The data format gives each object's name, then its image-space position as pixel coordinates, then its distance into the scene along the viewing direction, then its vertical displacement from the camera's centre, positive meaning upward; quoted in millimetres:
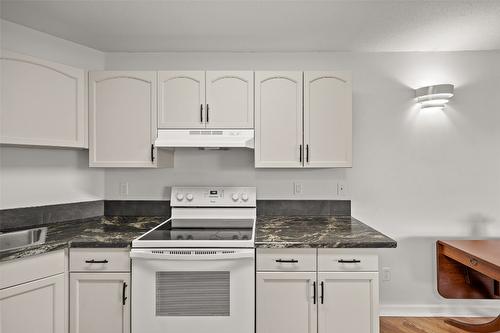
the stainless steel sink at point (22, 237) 1971 -488
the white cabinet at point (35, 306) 1556 -781
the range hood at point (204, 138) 2186 +222
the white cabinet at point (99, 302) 1809 -831
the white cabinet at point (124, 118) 2316 +385
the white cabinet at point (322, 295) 1821 -787
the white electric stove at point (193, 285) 1771 -715
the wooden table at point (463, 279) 2268 -879
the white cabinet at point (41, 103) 1878 +439
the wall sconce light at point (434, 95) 2459 +618
